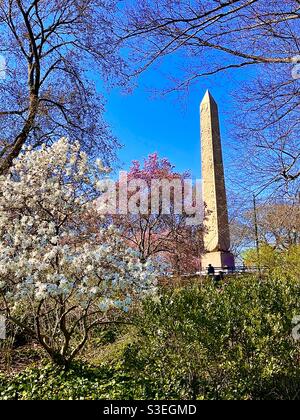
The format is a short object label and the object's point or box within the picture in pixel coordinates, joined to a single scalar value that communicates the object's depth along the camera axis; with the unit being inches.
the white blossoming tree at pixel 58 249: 156.8
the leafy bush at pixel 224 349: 141.7
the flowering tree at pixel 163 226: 469.7
